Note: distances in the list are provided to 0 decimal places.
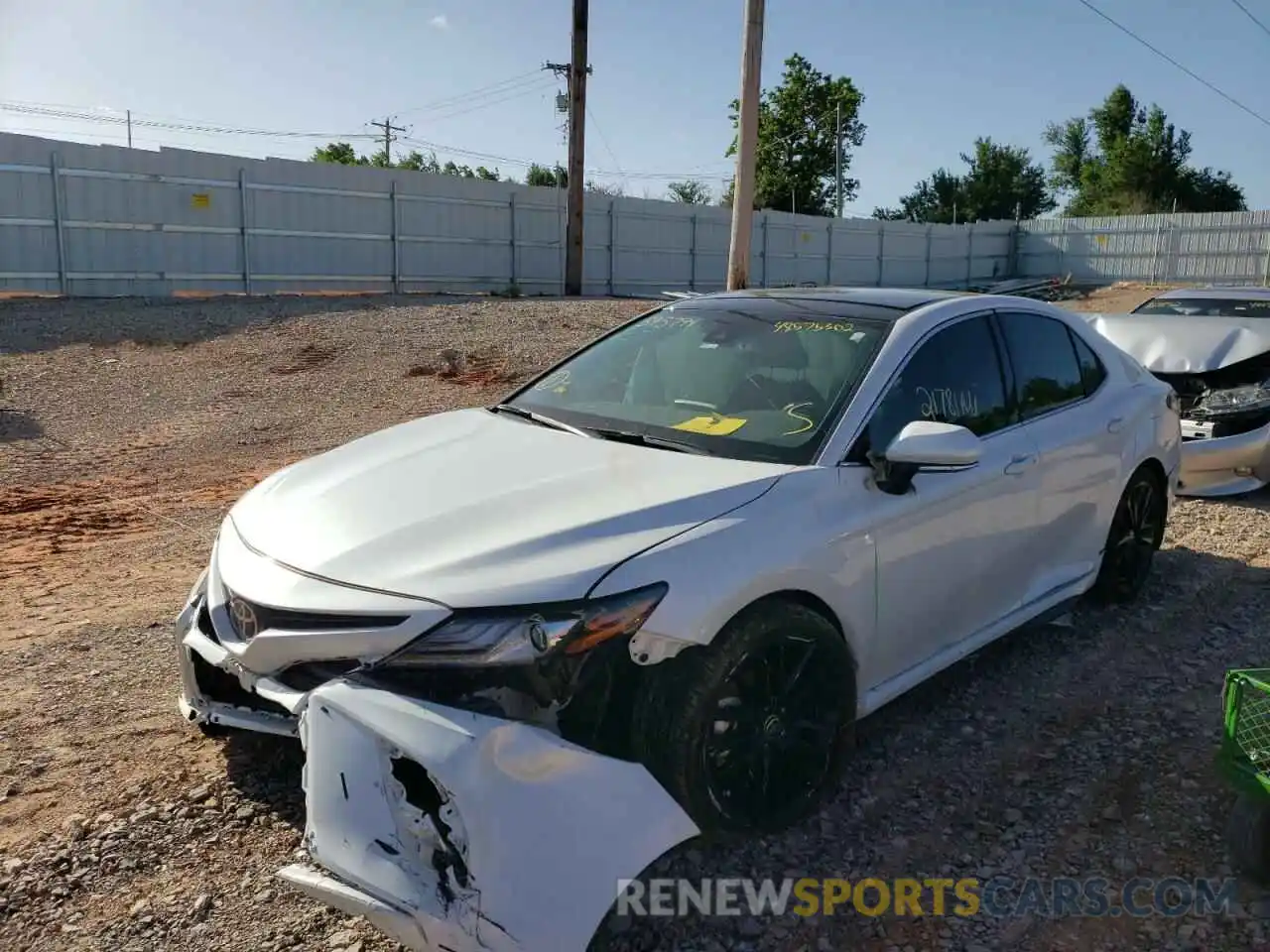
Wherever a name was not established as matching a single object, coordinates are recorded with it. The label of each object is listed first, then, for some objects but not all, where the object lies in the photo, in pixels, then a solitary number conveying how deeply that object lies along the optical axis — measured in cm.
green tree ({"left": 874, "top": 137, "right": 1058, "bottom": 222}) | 6756
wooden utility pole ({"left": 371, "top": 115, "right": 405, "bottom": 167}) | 6931
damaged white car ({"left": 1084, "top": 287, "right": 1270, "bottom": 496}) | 731
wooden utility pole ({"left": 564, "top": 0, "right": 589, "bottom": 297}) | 2286
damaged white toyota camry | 237
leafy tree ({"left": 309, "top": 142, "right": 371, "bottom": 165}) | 6844
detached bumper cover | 229
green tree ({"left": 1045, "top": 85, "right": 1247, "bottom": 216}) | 5731
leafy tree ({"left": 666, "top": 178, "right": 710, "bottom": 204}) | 6888
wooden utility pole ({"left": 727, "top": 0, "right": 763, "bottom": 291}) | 1384
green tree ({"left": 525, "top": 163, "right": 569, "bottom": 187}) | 5744
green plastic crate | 299
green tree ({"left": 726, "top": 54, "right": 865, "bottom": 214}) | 5741
